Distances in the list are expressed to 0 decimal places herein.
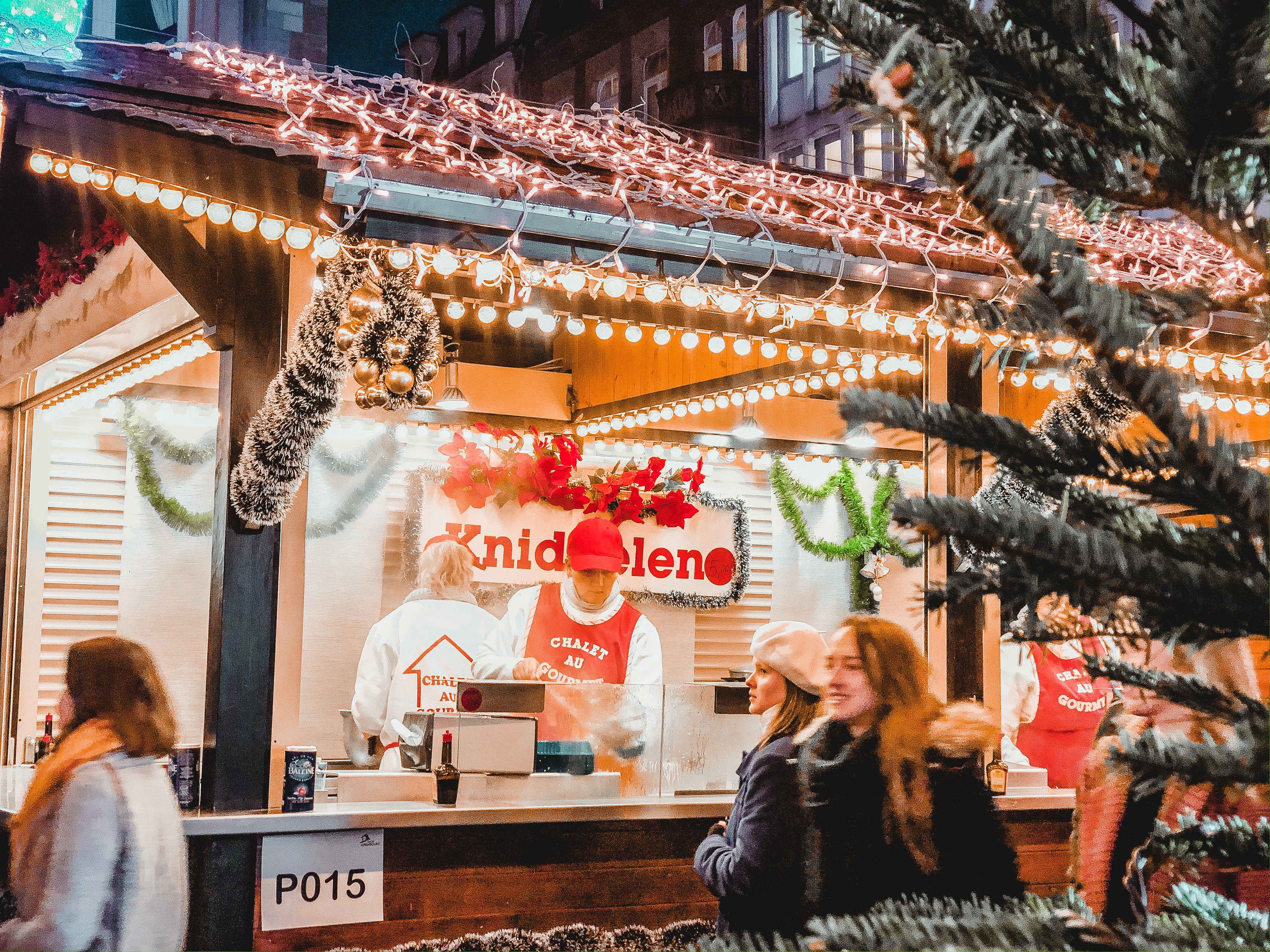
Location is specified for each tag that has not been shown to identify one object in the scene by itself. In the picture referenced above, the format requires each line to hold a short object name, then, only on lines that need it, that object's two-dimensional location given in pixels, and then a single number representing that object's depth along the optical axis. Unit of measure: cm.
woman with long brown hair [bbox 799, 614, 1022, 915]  282
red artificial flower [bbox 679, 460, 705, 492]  868
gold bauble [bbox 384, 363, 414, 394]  418
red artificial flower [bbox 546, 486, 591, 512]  826
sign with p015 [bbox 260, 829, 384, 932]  414
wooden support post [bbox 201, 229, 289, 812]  429
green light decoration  344
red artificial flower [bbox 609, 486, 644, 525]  841
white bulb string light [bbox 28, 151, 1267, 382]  392
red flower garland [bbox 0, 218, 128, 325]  634
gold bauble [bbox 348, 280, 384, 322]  414
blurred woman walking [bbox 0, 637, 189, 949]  278
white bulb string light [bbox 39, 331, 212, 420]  639
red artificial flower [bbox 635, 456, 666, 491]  842
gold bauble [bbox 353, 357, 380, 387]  416
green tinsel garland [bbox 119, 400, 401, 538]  772
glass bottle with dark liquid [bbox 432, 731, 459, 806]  455
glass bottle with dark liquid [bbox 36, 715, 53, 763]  561
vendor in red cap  676
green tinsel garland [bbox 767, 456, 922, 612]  930
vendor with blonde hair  652
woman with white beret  299
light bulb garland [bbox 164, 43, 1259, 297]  420
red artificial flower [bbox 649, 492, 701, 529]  853
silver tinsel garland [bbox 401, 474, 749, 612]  820
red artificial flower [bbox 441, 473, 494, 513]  809
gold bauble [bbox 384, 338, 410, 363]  421
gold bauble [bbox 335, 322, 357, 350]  413
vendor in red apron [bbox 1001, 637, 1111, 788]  618
